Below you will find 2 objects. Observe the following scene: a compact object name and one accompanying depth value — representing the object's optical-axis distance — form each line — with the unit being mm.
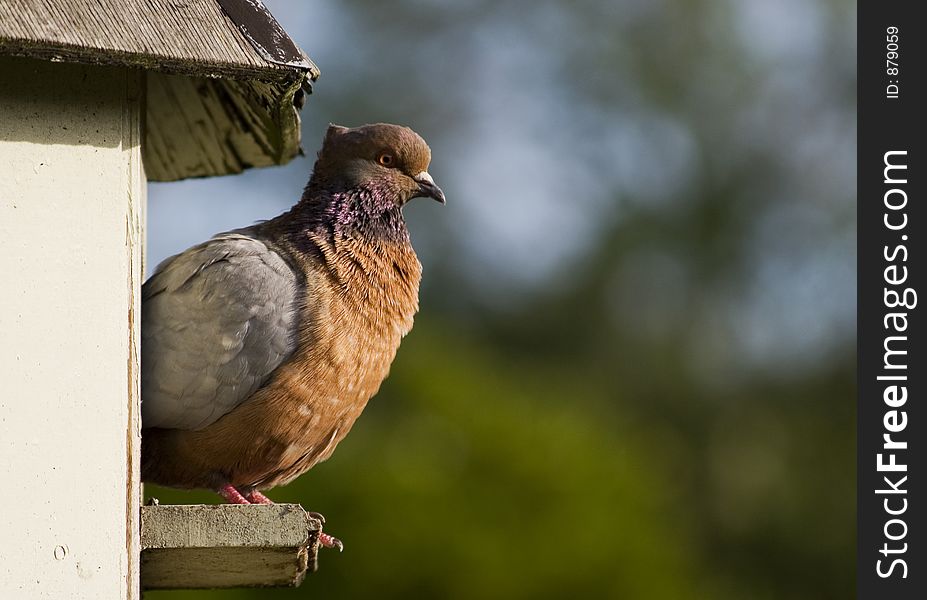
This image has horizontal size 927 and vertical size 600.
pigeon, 7742
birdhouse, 6543
